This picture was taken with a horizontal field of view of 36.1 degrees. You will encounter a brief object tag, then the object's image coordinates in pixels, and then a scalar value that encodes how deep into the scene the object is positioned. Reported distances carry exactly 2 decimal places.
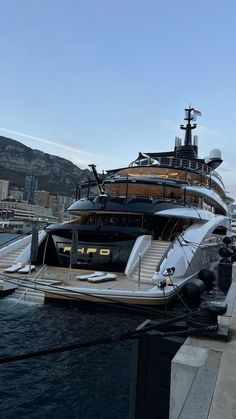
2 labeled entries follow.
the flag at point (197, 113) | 33.44
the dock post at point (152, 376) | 4.56
